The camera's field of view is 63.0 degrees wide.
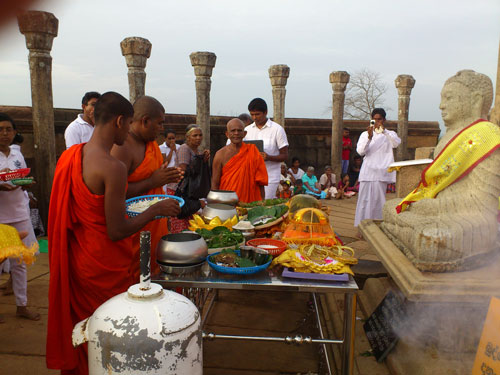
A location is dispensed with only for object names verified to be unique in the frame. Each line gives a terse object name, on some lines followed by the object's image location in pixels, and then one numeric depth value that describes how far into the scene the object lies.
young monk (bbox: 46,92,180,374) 2.33
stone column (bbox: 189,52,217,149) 8.24
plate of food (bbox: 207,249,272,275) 2.37
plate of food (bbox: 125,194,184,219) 2.67
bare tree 25.86
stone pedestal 2.28
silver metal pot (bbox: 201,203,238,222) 3.38
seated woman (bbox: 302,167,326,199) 10.57
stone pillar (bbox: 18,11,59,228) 5.92
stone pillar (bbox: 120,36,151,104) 6.97
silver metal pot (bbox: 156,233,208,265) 2.42
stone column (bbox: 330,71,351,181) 11.13
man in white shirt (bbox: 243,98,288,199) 5.70
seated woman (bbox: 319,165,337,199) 11.12
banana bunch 3.25
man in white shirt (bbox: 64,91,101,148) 4.66
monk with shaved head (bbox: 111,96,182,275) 2.96
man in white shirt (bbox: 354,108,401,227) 6.16
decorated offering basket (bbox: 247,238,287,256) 2.70
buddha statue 2.45
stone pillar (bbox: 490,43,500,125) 3.66
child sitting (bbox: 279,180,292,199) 9.82
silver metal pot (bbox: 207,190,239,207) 3.90
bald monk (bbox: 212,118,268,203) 4.77
